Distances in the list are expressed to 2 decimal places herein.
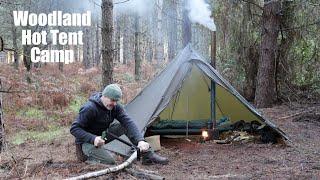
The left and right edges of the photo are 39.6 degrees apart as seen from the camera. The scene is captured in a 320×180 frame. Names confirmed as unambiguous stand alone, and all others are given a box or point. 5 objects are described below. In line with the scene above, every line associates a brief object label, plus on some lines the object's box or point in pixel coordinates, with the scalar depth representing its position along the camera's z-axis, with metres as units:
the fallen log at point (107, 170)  5.09
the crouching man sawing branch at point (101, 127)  6.05
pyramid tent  7.81
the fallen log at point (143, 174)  5.48
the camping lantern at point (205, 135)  8.54
